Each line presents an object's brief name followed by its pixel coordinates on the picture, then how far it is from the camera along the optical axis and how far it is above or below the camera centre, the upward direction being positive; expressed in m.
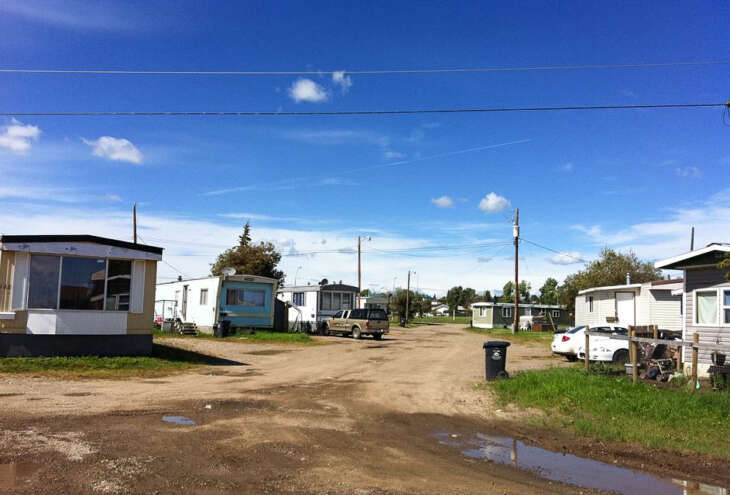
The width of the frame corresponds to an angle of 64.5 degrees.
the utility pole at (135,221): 40.09 +4.71
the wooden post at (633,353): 12.88 -1.04
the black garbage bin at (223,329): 29.38 -1.86
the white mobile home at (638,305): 27.42 +0.13
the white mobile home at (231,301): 30.00 -0.46
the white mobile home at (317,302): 35.75 -0.38
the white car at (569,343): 21.41 -1.42
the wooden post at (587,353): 14.91 -1.23
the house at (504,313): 60.16 -1.09
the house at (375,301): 55.09 -0.30
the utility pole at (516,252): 43.66 +3.91
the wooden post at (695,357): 11.49 -0.94
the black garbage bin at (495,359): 15.09 -1.49
